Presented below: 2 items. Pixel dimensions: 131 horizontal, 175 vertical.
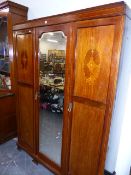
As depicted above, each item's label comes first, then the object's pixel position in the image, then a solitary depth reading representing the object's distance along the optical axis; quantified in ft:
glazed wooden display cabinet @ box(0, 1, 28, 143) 7.05
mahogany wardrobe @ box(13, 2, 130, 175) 3.76
